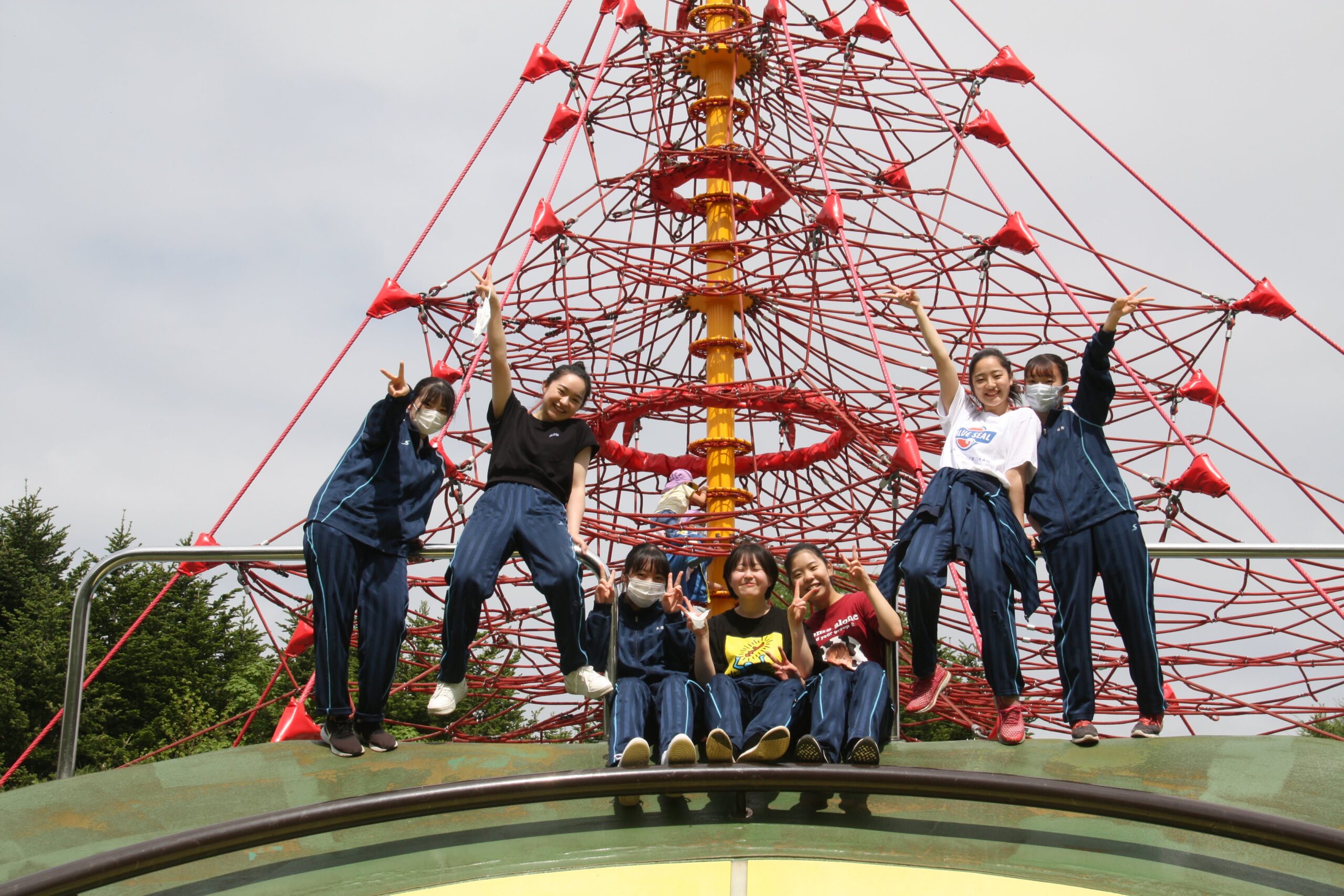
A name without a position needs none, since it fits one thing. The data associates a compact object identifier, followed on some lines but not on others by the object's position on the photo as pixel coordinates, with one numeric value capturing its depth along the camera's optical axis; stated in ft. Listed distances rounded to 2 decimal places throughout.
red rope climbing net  31.86
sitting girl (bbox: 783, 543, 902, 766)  13.70
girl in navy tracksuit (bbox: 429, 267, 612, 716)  15.12
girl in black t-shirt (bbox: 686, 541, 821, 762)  14.12
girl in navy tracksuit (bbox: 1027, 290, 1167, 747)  15.10
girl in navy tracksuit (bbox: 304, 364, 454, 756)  15.20
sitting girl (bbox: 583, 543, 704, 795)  13.98
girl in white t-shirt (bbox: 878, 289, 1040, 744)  14.90
